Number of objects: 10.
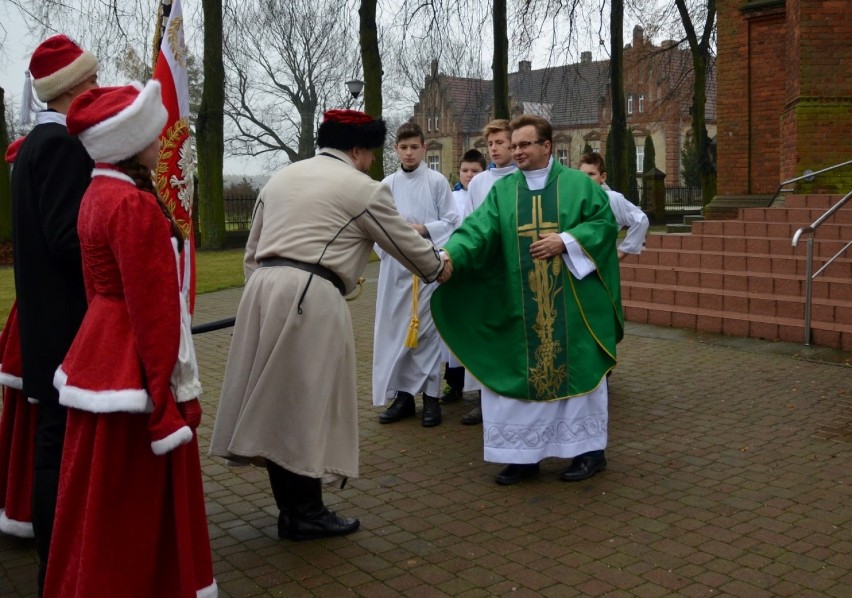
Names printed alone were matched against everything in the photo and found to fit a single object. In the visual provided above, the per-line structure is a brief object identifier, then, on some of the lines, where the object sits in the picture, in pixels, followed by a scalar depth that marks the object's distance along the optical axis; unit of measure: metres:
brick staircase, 9.72
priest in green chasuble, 5.41
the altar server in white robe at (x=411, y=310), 6.83
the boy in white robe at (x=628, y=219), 7.27
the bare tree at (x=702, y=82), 27.17
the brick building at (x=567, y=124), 66.19
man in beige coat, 4.28
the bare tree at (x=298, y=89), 46.16
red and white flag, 4.45
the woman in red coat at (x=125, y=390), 3.25
